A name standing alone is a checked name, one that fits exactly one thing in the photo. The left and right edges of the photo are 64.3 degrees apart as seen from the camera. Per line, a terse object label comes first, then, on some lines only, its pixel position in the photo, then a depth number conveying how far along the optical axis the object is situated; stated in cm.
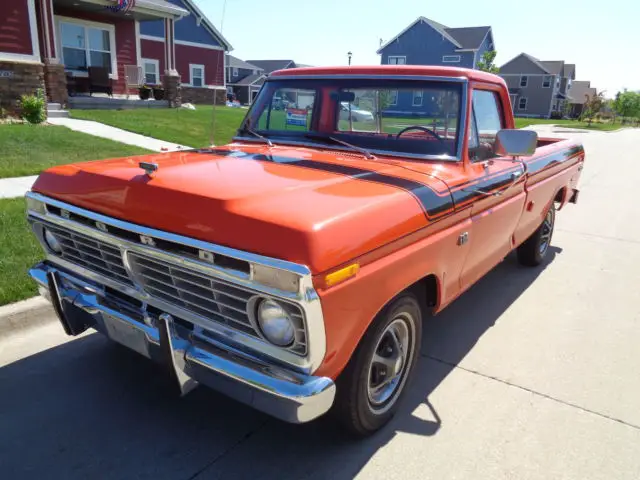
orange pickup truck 205
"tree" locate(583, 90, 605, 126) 5441
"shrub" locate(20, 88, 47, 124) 1142
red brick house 1328
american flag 1633
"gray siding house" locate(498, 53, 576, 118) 6019
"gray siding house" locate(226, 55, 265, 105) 5184
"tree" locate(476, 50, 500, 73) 4275
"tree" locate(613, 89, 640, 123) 7494
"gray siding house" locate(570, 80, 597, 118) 7653
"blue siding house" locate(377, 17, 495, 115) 4594
